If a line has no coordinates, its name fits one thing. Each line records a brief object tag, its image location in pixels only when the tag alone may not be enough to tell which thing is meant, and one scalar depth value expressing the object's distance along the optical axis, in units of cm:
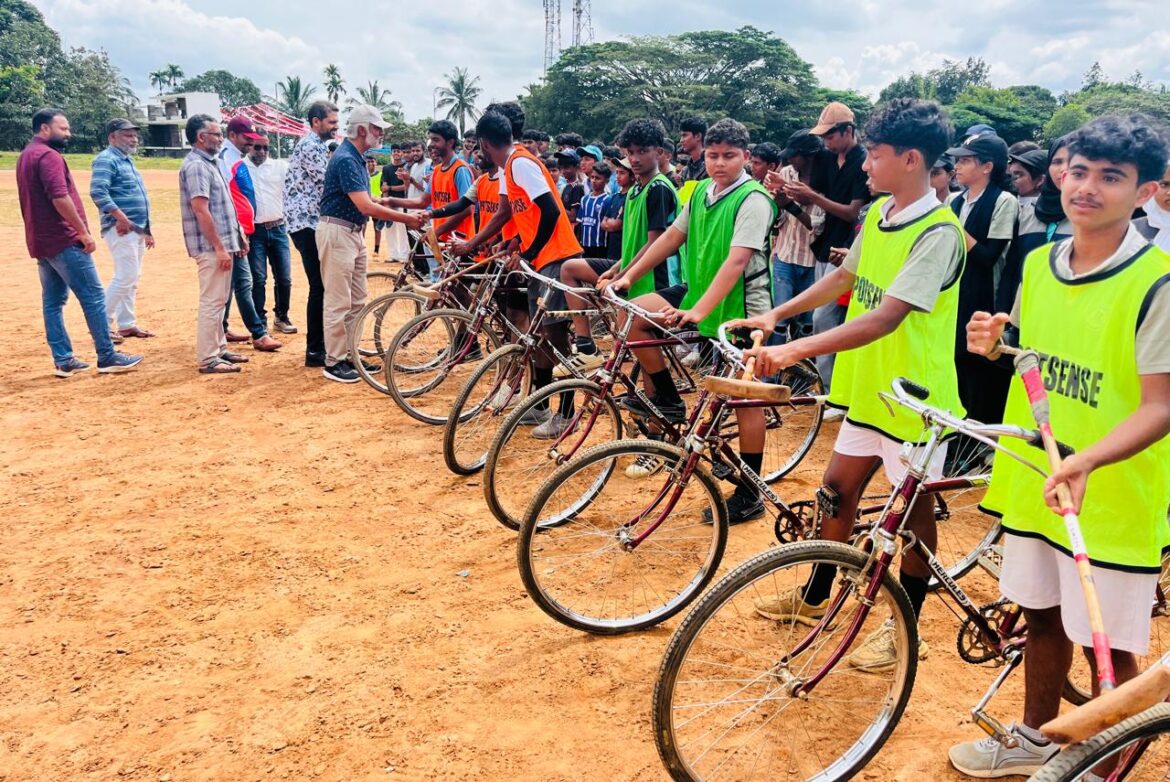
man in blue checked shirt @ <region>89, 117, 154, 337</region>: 748
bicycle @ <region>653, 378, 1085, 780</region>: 224
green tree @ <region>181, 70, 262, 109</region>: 10631
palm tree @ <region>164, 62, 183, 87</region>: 9831
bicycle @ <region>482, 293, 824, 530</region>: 388
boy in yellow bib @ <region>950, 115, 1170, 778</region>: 186
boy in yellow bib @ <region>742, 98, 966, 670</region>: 254
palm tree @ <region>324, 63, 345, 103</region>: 8106
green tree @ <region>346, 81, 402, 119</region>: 7043
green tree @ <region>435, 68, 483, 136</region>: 7156
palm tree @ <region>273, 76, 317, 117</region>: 7469
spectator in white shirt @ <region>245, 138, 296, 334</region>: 784
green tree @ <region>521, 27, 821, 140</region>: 4903
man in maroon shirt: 631
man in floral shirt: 693
